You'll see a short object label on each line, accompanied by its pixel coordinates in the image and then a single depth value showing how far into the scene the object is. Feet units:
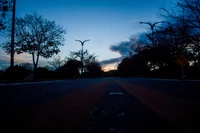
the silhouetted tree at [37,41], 97.96
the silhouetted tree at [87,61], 288.51
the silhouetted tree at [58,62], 287.48
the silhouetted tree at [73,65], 259.39
